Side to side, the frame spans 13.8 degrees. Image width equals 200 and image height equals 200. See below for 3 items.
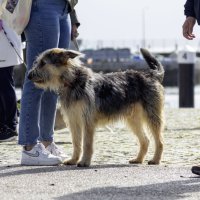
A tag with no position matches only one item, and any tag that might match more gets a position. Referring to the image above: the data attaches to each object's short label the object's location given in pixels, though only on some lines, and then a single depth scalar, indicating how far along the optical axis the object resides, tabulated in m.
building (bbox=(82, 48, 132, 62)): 78.50
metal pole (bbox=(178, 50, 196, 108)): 20.59
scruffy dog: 8.77
